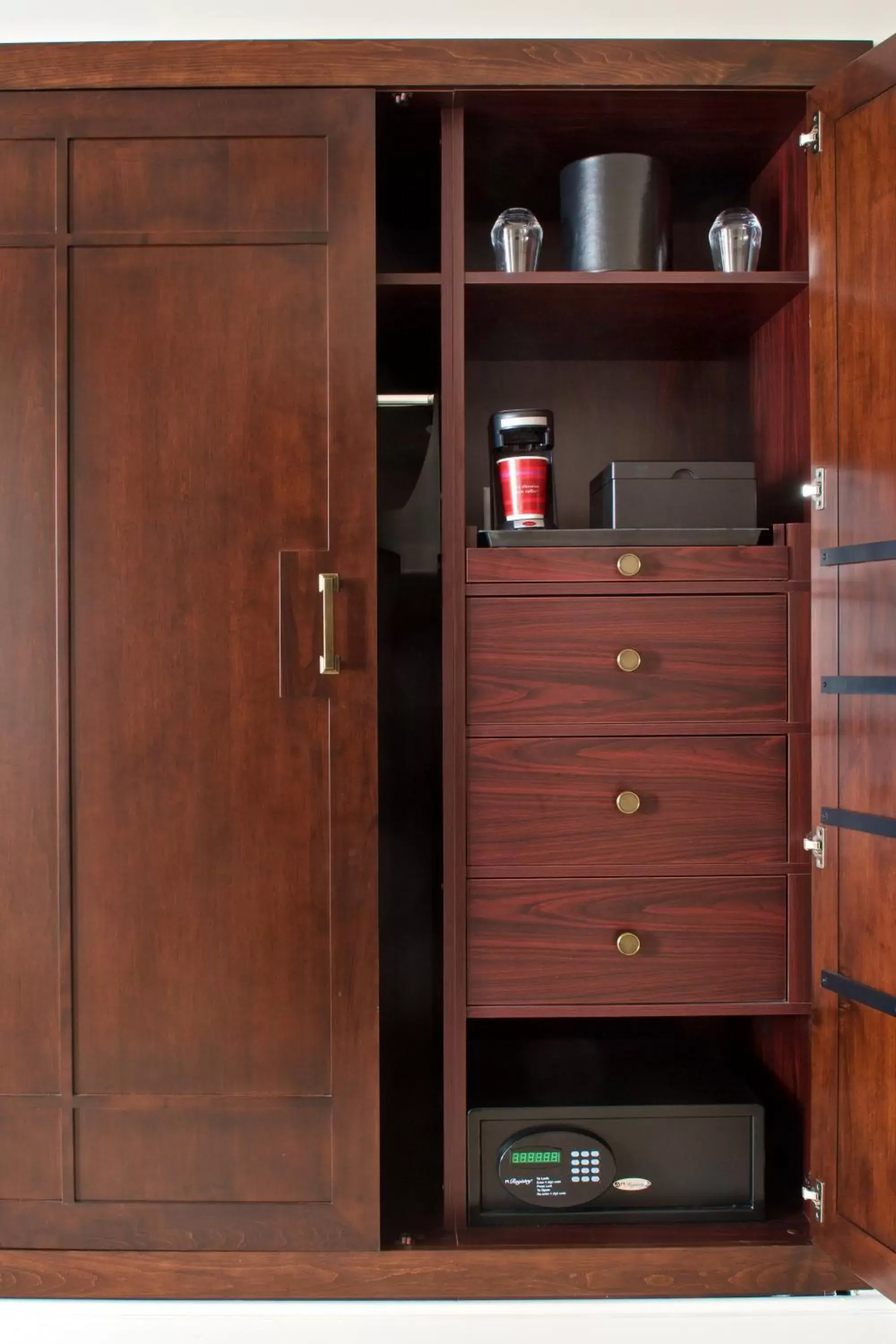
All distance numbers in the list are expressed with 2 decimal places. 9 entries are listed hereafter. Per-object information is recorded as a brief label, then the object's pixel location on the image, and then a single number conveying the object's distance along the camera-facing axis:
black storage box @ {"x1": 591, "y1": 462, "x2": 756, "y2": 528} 1.50
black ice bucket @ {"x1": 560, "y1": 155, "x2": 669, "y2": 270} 1.47
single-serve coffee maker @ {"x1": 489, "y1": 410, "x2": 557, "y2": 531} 1.50
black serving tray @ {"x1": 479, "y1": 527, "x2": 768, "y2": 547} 1.44
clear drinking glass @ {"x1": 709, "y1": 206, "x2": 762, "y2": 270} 1.48
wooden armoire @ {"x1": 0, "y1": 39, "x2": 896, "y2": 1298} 1.37
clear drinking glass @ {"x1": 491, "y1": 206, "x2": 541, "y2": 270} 1.48
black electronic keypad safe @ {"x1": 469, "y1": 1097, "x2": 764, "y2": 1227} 1.43
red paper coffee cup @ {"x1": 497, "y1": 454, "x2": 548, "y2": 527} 1.49
